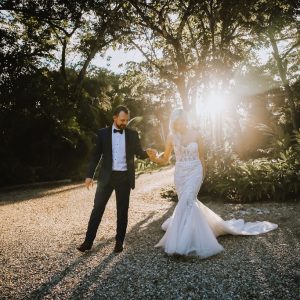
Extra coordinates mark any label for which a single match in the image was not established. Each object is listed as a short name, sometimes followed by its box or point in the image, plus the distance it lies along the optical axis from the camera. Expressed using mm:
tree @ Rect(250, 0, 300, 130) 12211
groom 5738
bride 5352
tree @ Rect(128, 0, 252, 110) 13227
